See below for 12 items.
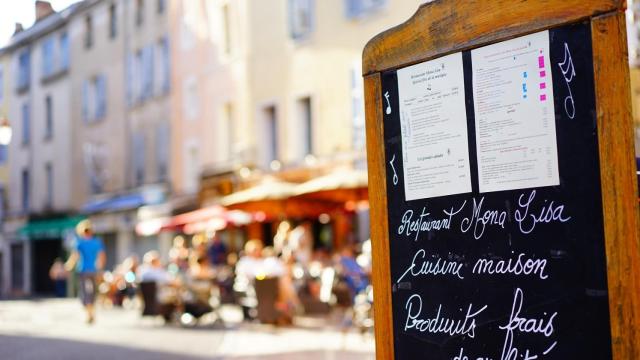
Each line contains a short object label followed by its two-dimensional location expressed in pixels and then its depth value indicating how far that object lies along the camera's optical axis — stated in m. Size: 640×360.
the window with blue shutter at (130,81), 34.09
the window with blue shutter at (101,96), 36.22
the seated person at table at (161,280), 15.93
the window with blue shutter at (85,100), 37.70
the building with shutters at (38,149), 39.59
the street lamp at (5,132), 21.42
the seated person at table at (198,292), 15.37
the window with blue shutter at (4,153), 46.41
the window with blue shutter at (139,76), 33.50
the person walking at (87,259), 15.29
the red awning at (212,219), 20.59
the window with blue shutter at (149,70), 32.59
